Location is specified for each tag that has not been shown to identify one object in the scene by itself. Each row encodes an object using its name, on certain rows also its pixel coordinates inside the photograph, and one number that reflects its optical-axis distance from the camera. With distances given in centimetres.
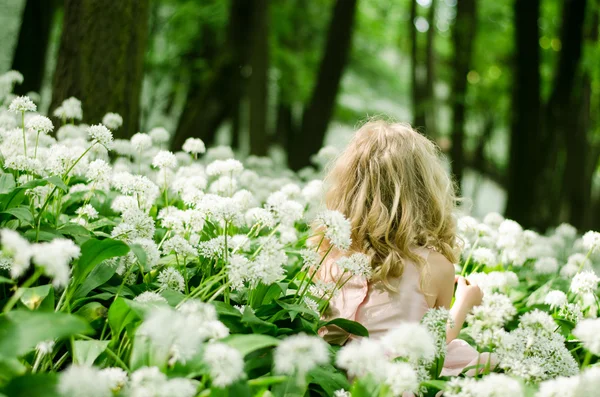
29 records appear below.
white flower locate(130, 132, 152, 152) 349
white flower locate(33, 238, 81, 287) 152
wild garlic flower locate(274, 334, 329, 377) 153
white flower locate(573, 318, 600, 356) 170
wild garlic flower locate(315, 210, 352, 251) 227
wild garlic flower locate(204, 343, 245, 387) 155
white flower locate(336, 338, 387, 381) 161
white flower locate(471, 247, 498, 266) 345
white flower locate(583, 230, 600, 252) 302
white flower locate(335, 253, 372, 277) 250
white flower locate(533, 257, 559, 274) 404
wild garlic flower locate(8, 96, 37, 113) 288
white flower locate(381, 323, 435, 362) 160
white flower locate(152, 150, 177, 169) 305
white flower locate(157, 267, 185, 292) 259
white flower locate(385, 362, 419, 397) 170
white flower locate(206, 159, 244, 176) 333
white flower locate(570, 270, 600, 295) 284
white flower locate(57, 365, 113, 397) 137
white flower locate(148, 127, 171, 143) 410
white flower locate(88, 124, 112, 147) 274
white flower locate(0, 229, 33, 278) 148
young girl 277
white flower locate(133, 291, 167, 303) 228
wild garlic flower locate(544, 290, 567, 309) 296
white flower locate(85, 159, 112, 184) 287
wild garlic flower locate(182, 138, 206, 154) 372
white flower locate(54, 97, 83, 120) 386
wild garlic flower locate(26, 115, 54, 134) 284
